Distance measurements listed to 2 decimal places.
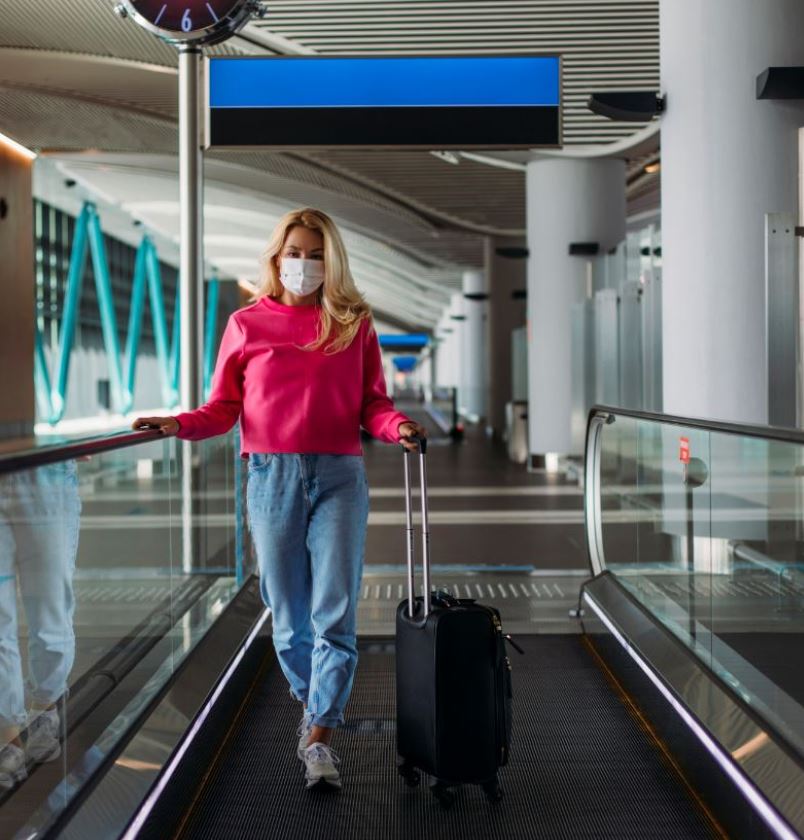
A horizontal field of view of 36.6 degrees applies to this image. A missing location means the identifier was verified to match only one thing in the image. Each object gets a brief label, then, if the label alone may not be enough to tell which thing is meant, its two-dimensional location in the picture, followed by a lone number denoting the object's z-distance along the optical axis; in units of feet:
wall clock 20.31
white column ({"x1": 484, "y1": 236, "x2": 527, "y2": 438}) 78.33
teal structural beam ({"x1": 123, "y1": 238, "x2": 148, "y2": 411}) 110.93
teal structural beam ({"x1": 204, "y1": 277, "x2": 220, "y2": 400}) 154.93
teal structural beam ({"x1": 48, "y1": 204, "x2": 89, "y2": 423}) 84.43
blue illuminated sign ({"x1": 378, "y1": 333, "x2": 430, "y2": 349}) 151.33
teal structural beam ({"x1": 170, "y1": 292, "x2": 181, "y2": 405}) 130.18
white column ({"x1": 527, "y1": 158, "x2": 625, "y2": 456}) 49.78
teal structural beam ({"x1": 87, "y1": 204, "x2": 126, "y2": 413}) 90.94
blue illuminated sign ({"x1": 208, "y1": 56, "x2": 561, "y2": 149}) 22.90
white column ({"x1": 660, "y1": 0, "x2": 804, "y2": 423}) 23.11
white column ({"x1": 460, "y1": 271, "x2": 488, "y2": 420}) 108.58
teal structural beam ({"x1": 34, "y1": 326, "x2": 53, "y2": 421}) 81.92
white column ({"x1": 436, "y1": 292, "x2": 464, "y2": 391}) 147.96
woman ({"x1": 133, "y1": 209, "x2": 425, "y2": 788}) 12.02
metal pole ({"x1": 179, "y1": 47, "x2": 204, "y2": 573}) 21.44
